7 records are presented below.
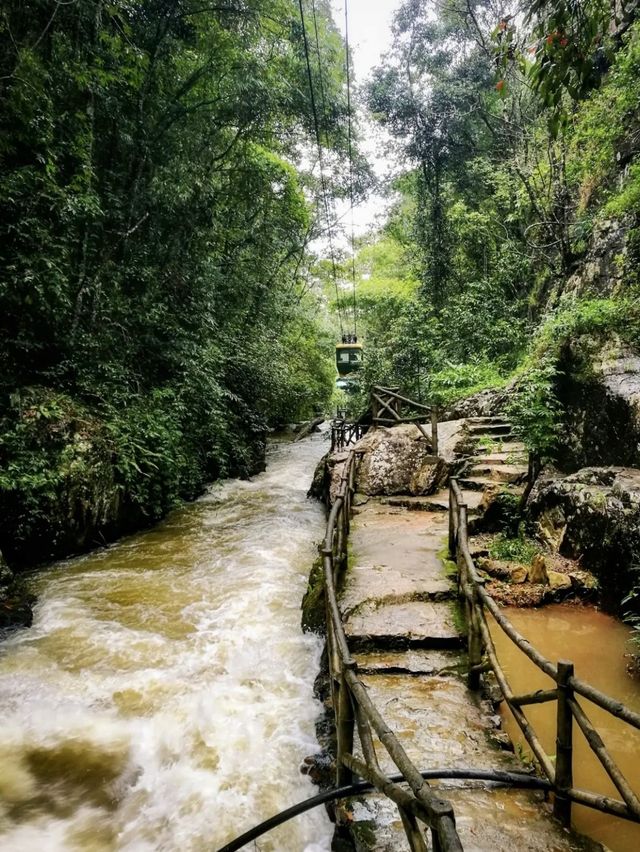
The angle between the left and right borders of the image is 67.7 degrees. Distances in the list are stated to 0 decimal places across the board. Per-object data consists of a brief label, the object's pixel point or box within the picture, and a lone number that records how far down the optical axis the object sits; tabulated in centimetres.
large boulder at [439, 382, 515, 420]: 1174
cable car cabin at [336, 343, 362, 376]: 2288
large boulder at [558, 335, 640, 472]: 651
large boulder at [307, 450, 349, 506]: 1017
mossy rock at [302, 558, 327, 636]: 555
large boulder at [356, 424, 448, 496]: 905
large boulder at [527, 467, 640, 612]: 504
